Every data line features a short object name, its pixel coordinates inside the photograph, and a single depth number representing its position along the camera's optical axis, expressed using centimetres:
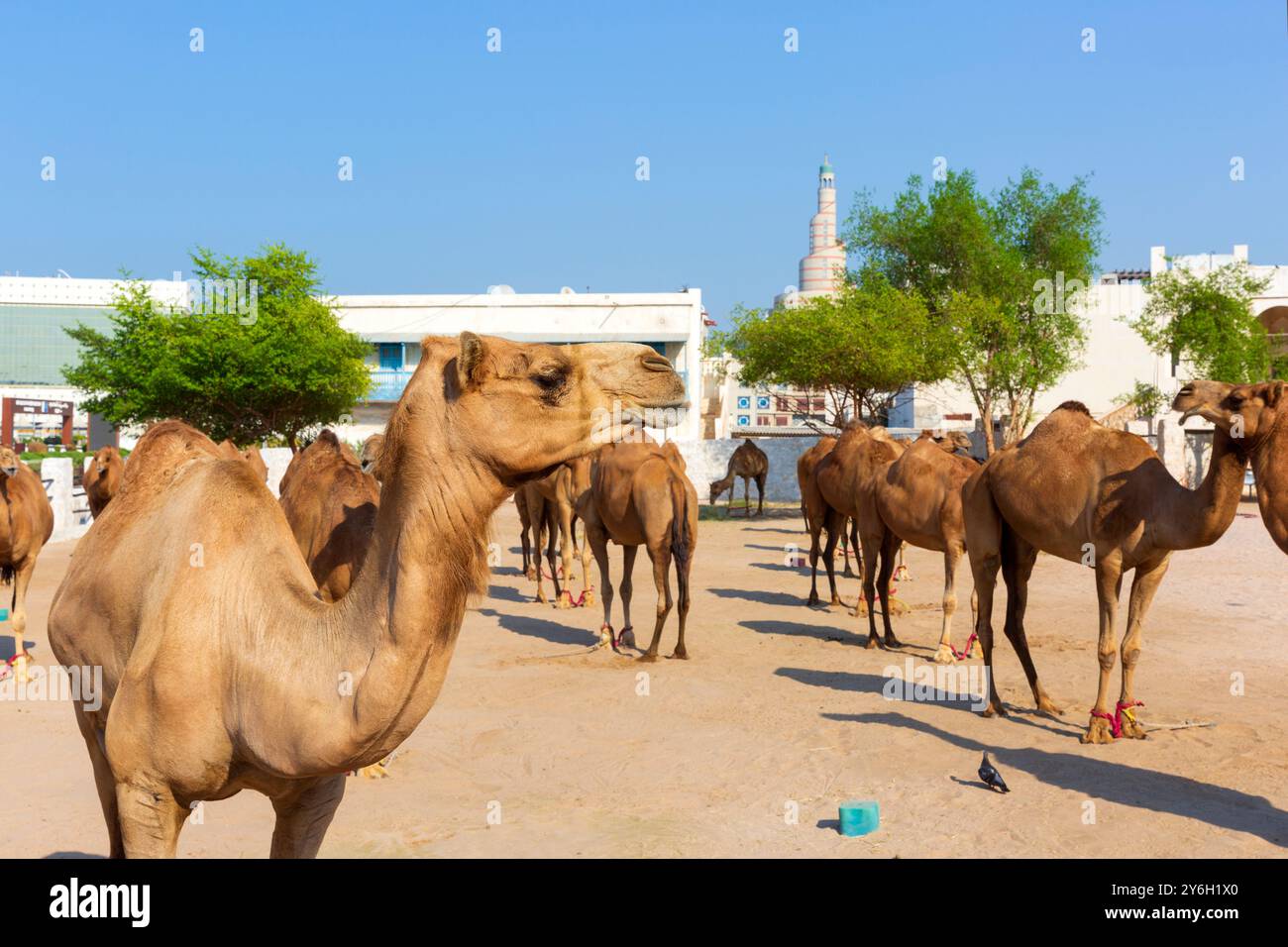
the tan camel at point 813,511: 1561
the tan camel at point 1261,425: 590
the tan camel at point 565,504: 1533
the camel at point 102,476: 1079
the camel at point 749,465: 3584
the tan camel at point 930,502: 1157
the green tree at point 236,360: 3406
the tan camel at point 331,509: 650
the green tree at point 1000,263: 3819
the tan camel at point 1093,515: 760
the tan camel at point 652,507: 1168
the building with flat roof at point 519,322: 5016
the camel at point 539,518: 1617
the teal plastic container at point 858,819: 633
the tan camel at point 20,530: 1045
